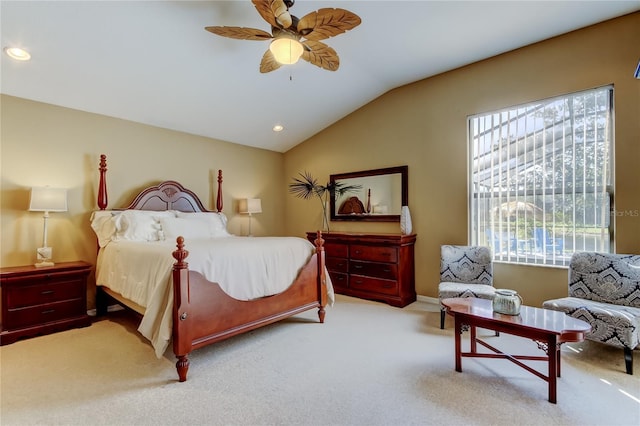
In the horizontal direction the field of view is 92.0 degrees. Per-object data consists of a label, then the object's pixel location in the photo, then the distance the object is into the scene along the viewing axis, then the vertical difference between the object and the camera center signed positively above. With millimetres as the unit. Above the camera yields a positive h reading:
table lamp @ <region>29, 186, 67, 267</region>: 3078 +127
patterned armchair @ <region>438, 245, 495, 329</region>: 3189 -610
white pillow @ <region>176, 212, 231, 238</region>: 4156 -50
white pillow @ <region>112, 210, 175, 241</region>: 3482 -110
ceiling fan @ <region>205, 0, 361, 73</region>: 2047 +1346
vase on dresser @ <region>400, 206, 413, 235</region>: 4164 -77
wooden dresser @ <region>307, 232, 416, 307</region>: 3953 -672
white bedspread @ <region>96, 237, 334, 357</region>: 2252 -457
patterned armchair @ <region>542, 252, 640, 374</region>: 2252 -708
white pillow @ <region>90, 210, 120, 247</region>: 3498 -98
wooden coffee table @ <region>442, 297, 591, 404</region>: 1904 -721
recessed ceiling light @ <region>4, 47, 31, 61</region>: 2667 +1438
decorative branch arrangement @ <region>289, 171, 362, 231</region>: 5098 +469
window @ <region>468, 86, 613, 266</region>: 3004 +409
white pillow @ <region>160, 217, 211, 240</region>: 3662 -146
